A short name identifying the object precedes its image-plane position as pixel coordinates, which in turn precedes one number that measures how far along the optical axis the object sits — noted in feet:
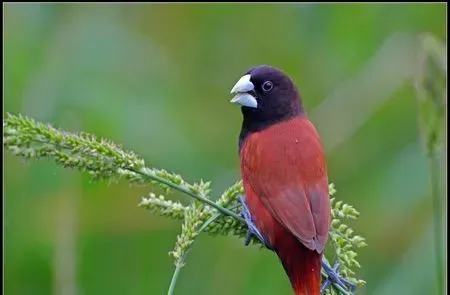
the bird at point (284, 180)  20.29
